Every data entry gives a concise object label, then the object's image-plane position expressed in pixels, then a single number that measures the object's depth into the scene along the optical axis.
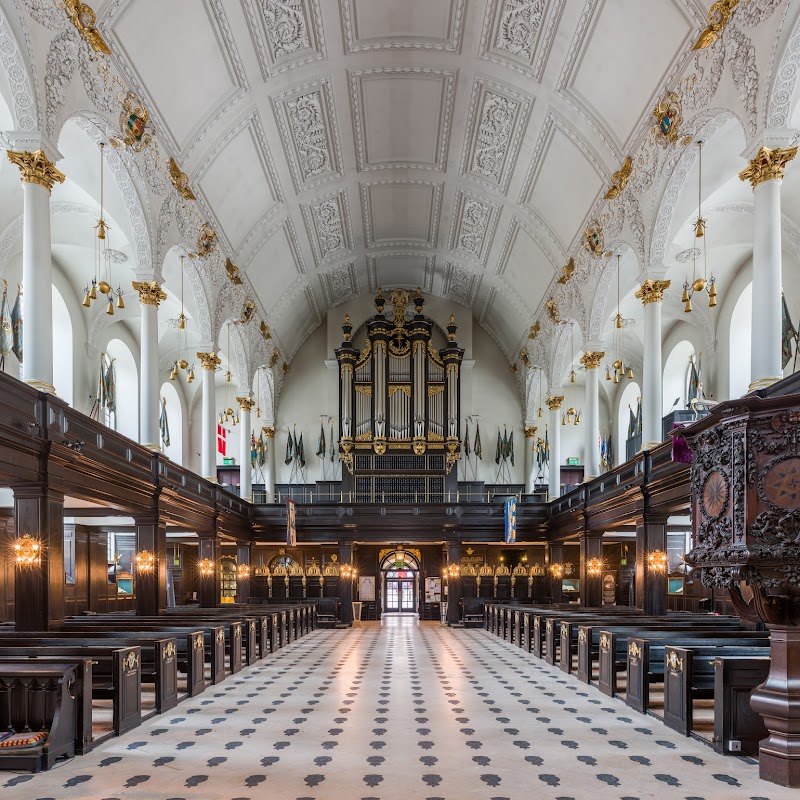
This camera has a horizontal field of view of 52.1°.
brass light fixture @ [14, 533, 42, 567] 11.17
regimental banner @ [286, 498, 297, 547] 24.13
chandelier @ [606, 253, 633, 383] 18.12
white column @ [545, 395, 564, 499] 27.20
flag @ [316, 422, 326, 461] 32.16
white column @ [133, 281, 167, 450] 16.73
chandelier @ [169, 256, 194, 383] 27.95
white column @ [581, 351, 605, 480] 21.69
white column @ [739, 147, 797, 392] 11.48
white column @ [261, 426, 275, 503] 31.58
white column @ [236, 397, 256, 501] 26.81
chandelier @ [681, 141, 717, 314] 12.19
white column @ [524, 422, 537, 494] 31.92
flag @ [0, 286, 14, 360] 18.03
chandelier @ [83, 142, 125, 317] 19.59
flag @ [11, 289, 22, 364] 18.75
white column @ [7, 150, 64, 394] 11.56
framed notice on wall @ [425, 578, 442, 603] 29.17
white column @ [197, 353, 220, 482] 22.00
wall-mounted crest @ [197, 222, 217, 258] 19.53
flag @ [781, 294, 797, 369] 18.72
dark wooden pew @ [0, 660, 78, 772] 7.56
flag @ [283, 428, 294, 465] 32.19
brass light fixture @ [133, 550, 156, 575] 16.05
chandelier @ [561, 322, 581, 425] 23.67
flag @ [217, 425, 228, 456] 32.53
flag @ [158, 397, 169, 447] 30.64
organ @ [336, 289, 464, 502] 30.08
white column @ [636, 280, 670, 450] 16.53
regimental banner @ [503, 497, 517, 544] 24.05
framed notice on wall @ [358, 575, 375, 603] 29.07
